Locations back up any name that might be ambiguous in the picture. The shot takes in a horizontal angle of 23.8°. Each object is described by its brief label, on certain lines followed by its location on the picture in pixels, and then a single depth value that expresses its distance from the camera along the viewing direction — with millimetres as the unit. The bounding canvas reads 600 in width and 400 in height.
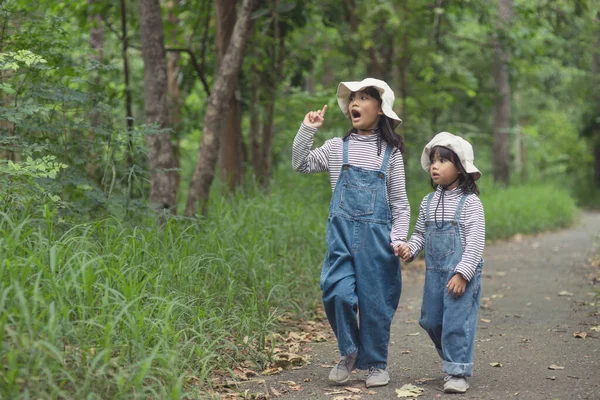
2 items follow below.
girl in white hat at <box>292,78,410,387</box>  8735
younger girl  8464
